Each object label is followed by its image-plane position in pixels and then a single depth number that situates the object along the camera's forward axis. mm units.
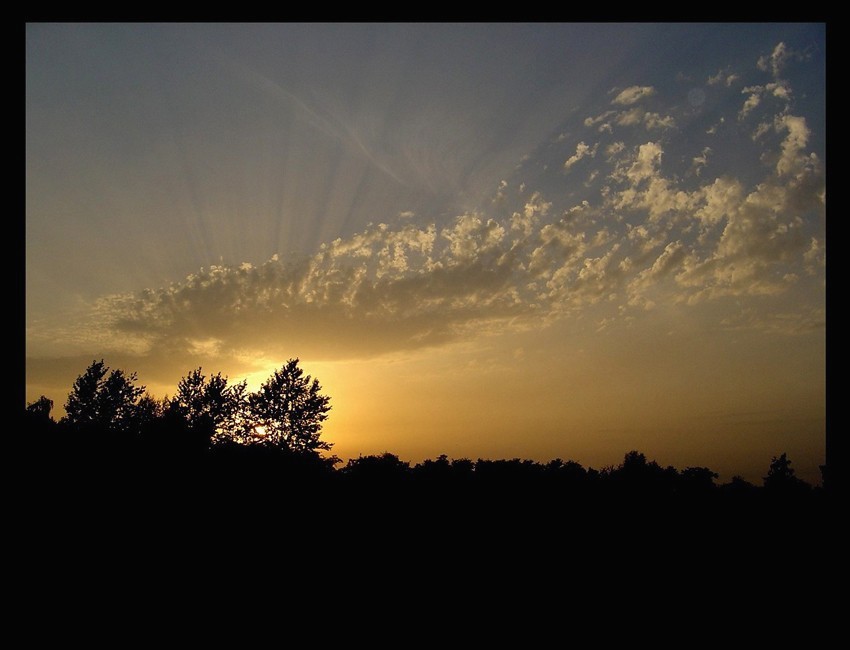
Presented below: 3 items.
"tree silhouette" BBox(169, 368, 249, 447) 52812
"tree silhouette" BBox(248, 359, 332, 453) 51906
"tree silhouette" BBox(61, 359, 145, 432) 55812
